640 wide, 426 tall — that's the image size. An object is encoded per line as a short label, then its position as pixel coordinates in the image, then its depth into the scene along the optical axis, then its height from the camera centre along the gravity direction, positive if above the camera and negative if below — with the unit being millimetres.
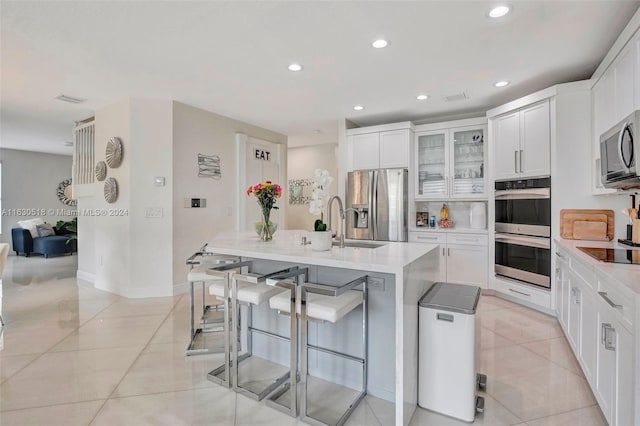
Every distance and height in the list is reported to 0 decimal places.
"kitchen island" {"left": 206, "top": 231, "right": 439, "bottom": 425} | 1668 -465
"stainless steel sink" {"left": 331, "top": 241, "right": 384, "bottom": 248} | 2502 -256
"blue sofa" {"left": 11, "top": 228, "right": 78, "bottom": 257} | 7398 -731
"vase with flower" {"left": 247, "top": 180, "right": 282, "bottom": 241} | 2701 +90
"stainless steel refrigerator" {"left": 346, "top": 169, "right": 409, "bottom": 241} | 4691 +116
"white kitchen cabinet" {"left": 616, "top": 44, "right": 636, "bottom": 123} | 2293 +954
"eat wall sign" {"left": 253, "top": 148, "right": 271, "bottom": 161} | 5589 +1012
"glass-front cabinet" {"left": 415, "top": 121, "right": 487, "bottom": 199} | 4523 +706
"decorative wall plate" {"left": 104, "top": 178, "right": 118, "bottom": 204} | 4289 +293
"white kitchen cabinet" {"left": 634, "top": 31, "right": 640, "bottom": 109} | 2180 +931
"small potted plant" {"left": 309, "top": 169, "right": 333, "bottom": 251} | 2145 +65
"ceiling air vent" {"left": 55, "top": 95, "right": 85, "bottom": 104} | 4188 +1493
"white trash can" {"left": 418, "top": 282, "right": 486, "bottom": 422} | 1770 -818
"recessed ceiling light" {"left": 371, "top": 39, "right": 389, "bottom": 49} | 2728 +1439
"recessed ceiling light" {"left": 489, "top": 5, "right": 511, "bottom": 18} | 2281 +1440
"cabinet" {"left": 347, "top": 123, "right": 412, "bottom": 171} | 4762 +980
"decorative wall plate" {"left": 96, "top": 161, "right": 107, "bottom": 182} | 4500 +574
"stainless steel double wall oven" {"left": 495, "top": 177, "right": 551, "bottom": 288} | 3492 -222
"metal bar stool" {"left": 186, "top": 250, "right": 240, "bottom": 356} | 2668 -560
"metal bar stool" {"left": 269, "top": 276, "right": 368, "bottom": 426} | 1753 -552
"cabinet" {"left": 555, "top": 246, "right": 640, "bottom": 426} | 1393 -693
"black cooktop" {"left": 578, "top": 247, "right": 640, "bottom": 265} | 1895 -282
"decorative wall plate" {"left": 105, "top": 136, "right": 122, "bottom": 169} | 4230 +791
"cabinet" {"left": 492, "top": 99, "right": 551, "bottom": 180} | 3533 +803
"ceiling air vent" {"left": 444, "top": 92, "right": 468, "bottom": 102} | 4023 +1462
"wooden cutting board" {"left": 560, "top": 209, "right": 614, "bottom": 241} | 3055 -126
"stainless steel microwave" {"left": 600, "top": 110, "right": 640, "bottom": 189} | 2007 +389
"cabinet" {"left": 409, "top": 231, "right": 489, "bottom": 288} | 4309 -617
